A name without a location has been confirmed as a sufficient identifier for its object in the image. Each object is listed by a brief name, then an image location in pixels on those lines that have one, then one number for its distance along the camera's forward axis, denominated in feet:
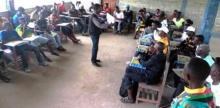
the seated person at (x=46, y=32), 15.22
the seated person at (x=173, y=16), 22.28
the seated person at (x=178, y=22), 19.80
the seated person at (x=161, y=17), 21.44
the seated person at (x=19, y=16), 15.74
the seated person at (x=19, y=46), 12.35
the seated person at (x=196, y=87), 4.02
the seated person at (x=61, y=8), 22.03
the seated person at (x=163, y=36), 12.02
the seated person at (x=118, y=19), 22.64
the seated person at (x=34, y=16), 17.82
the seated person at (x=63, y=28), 17.49
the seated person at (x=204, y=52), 8.76
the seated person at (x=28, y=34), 13.71
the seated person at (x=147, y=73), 9.15
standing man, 12.60
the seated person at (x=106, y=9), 24.52
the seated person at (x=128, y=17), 23.75
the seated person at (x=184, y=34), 14.94
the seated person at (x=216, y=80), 6.13
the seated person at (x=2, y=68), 11.09
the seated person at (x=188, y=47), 11.82
